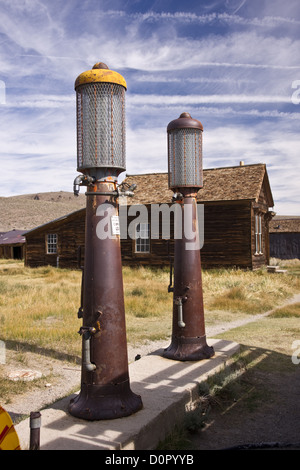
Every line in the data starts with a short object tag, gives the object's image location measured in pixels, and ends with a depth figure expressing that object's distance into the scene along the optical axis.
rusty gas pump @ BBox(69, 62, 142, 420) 3.73
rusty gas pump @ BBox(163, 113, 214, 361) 5.65
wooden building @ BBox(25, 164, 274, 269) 17.75
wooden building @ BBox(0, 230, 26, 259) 33.09
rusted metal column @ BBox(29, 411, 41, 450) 2.90
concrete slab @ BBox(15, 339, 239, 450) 3.24
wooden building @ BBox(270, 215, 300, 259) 33.06
